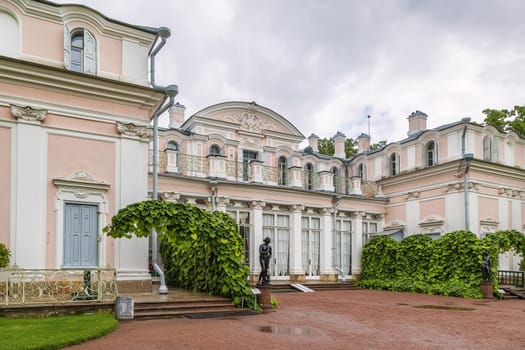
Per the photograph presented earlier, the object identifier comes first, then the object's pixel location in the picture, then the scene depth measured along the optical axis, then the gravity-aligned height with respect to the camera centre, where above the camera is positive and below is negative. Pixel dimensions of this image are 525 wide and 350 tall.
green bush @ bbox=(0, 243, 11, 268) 10.34 -0.87
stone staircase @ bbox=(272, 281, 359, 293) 18.17 -2.73
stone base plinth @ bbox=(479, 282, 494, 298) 16.72 -2.53
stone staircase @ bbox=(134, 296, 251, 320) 10.45 -2.06
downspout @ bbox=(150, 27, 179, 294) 13.02 +2.92
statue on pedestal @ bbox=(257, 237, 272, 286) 12.22 -1.20
